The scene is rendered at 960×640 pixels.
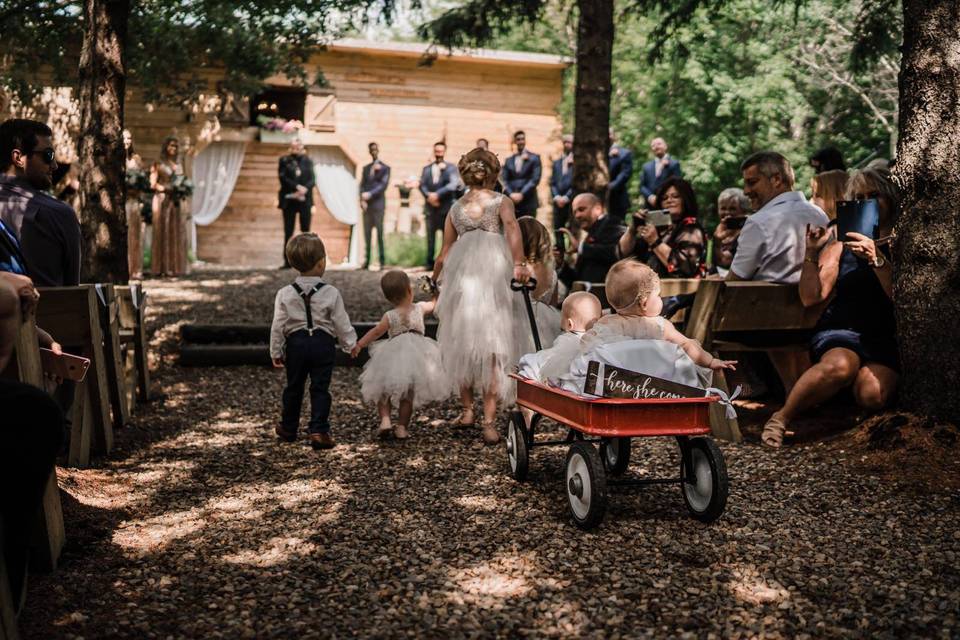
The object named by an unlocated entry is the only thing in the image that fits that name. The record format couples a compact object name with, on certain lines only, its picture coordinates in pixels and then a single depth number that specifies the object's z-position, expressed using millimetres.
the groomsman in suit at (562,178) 14992
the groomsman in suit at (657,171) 14562
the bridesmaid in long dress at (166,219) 16141
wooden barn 22344
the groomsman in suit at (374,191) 18328
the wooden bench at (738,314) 6023
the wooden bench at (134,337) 7359
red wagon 4203
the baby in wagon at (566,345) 4719
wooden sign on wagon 4234
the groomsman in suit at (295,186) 17156
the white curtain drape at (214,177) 22391
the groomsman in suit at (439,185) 16703
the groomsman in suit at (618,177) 14148
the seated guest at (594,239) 8195
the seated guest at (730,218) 8219
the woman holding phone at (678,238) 7387
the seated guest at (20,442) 2738
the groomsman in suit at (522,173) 15828
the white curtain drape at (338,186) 23172
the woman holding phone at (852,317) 5621
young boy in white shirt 6074
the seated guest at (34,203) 4801
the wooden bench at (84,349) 5098
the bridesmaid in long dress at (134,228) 15578
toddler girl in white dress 6102
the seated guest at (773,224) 6203
